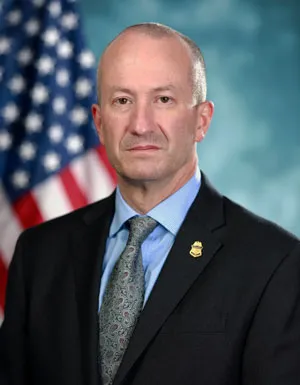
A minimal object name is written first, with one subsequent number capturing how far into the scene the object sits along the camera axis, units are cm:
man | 248
